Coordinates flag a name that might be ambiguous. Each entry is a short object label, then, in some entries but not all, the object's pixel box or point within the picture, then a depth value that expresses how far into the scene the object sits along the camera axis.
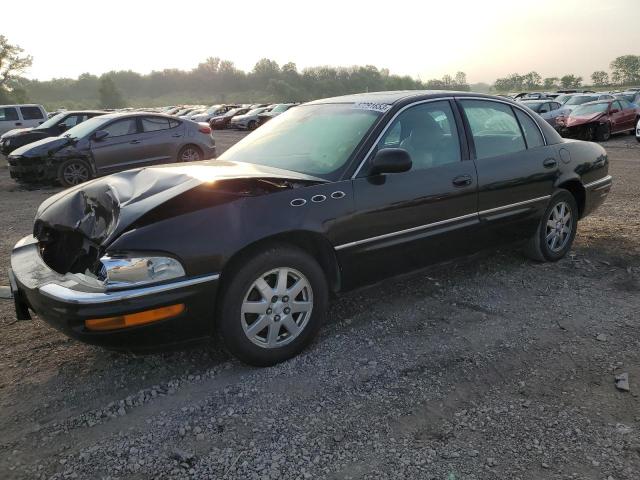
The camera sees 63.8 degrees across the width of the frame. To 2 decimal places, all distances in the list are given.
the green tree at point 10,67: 53.84
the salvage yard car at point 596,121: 16.61
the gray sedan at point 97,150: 10.35
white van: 18.84
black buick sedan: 2.71
